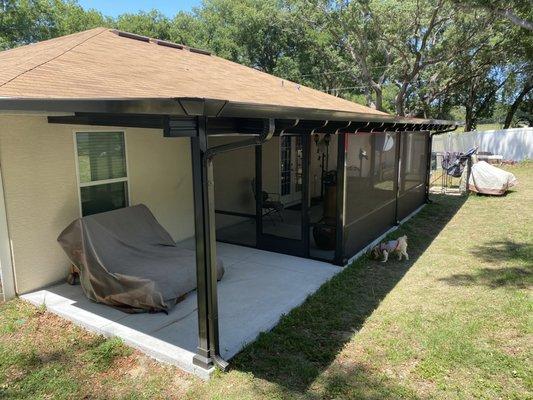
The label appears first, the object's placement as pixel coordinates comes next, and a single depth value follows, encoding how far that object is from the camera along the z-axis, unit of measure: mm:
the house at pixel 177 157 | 3463
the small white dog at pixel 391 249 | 6480
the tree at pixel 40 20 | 24609
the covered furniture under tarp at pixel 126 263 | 4676
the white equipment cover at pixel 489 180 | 11859
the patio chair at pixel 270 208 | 7273
